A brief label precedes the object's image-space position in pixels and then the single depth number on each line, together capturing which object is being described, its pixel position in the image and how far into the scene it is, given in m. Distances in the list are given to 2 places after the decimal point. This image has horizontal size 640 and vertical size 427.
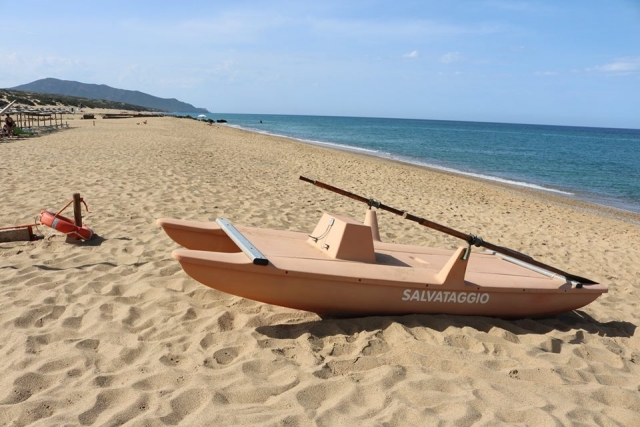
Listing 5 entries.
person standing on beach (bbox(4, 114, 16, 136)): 18.06
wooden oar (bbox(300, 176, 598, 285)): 4.21
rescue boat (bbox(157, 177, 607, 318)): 3.63
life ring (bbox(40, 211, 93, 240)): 5.45
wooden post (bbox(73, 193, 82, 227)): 5.64
